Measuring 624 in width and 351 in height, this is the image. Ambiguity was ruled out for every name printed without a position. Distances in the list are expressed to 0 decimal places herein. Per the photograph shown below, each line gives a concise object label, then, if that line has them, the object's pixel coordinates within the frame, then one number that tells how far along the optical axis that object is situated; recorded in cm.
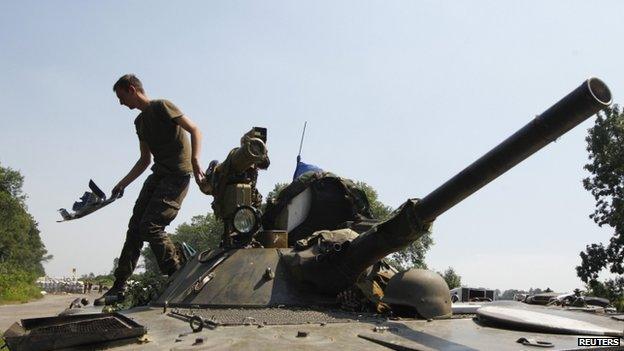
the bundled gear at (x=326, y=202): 822
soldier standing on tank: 679
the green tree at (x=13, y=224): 6819
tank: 398
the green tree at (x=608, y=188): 3506
